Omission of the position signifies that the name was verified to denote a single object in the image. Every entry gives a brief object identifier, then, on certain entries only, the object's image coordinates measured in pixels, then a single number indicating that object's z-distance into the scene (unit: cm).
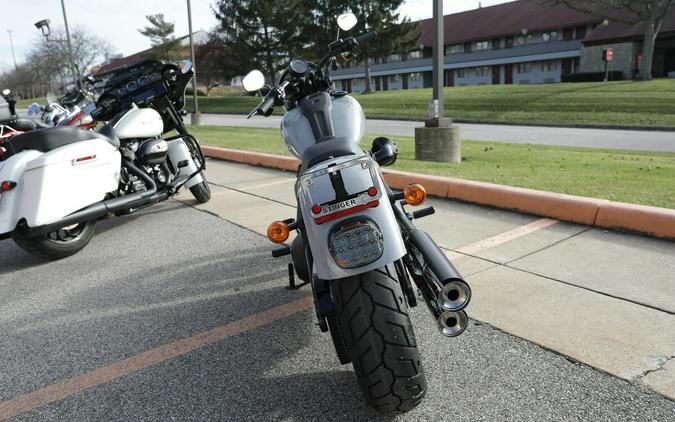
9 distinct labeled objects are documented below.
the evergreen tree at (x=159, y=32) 7144
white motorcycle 454
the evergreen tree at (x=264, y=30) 4597
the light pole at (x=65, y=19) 2638
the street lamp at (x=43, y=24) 2077
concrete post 853
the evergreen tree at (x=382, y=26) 4225
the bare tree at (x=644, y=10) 3194
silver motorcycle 219
